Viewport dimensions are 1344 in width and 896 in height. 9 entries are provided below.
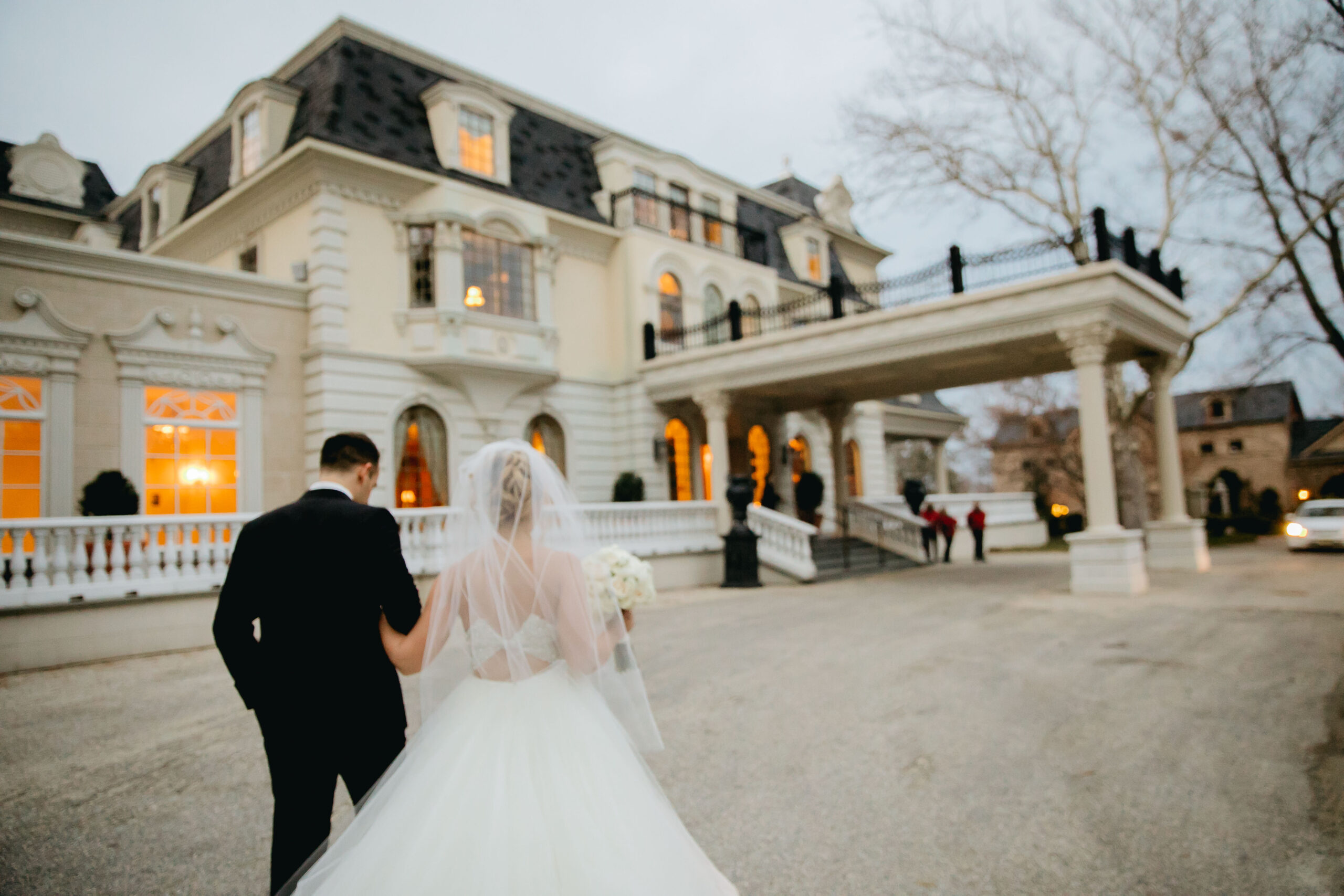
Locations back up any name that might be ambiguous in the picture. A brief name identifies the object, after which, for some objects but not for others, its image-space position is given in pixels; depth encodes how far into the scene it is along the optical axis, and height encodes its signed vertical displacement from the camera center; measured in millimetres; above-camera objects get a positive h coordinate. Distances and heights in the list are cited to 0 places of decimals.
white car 19797 -1558
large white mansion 12062 +4223
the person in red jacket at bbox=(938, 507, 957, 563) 20375 -1156
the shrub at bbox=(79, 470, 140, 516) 11133 +449
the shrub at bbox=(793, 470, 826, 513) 21141 +65
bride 2352 -838
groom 2666 -432
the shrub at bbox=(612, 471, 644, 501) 17562 +309
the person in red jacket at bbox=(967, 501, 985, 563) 20688 -1178
